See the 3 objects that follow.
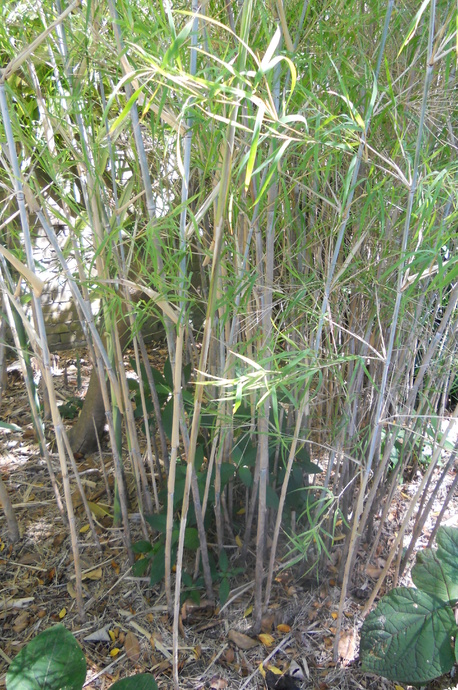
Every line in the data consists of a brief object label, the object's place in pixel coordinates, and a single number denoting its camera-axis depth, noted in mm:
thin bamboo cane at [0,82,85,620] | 968
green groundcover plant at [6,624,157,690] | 1131
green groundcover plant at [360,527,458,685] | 1198
